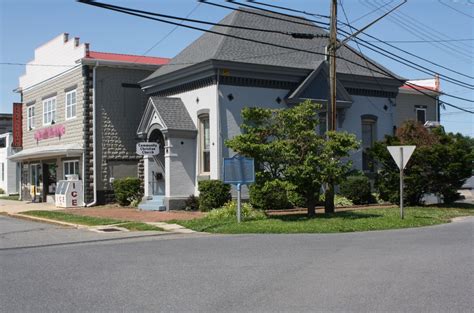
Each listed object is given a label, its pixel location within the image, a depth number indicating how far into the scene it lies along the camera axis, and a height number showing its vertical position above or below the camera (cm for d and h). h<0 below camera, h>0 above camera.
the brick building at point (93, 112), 2844 +333
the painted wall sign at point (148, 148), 2453 +131
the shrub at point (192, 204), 2433 -98
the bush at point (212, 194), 2298 -55
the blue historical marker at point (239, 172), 1839 +21
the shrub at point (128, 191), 2744 -48
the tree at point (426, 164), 2420 +51
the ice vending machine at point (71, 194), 2823 -61
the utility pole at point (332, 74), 2011 +346
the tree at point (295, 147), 1831 +95
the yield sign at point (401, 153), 1895 +75
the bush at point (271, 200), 2288 -82
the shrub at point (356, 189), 2622 -49
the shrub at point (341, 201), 2561 -100
